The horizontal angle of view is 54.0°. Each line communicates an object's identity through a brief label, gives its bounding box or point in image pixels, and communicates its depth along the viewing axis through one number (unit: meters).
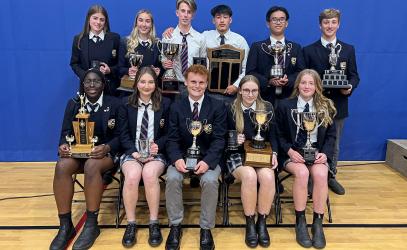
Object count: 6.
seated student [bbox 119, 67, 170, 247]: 3.09
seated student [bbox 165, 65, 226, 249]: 3.03
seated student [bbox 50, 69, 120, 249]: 3.07
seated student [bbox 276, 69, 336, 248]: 3.15
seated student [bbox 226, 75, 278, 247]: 3.09
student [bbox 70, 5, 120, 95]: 3.82
